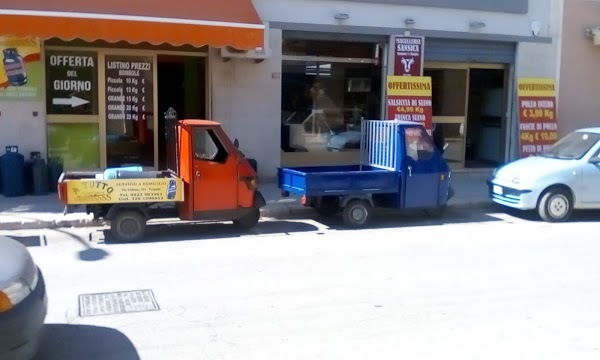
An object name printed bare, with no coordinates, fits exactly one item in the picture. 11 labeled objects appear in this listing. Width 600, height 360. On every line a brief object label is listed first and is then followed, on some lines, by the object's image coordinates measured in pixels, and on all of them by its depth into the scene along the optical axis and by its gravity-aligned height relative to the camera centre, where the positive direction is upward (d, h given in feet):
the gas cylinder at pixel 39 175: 41.00 -3.75
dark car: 14.29 -4.11
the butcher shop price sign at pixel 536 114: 53.31 +0.37
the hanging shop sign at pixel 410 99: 48.88 +1.27
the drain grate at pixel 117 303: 20.76 -5.83
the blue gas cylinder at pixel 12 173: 40.32 -3.59
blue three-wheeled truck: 34.81 -3.25
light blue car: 37.88 -3.58
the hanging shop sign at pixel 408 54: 49.73 +4.47
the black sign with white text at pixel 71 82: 43.65 +1.82
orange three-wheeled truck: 30.57 -3.31
